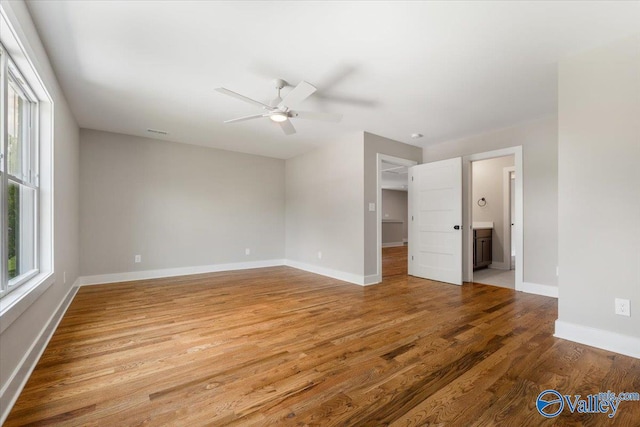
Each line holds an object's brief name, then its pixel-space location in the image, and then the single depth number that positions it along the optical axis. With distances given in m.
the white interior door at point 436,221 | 4.36
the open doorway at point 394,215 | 5.08
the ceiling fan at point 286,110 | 2.46
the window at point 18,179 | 1.69
